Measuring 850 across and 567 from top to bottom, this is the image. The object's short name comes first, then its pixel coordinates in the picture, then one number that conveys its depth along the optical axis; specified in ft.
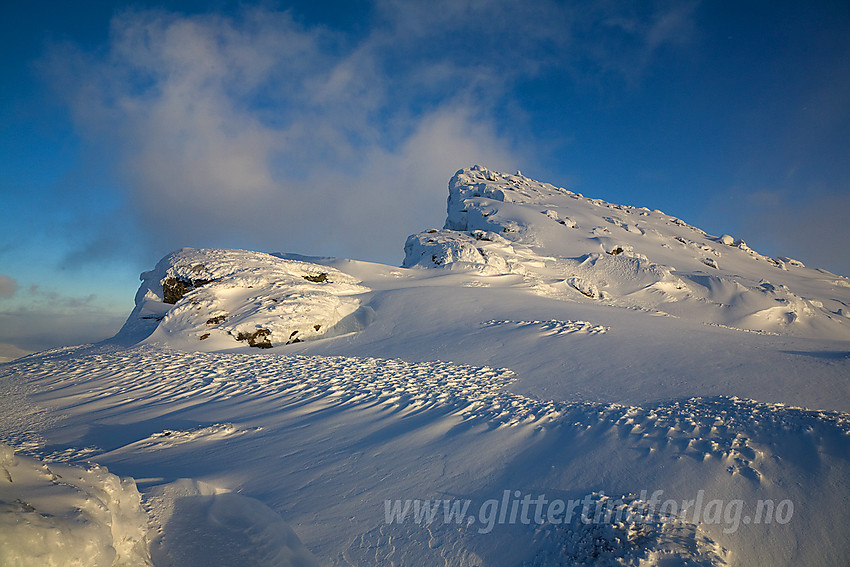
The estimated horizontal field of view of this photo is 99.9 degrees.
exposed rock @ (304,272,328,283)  54.38
